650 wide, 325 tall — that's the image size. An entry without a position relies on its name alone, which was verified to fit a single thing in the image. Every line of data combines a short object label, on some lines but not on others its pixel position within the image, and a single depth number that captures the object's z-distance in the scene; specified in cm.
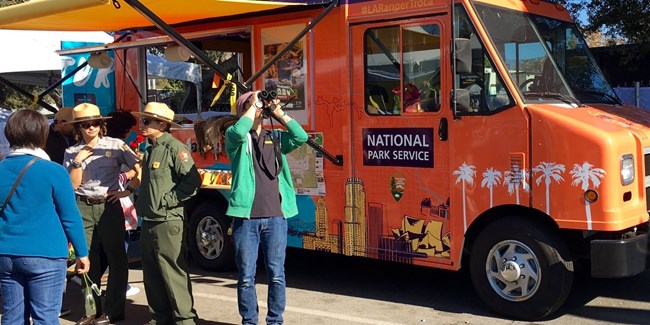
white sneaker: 676
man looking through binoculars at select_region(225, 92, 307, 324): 482
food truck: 514
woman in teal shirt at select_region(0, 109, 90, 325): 378
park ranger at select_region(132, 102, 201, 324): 519
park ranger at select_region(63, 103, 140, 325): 556
